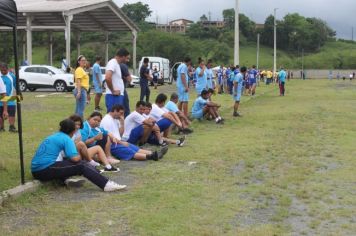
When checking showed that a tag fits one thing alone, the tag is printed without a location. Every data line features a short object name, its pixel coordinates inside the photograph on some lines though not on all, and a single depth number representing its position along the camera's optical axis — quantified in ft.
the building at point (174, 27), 485.20
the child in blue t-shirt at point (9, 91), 41.81
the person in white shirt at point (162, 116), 39.09
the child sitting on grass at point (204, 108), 52.65
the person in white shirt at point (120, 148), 32.02
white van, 151.02
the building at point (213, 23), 456.61
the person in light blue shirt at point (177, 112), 41.52
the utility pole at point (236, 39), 109.97
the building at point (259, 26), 462.97
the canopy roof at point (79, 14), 119.65
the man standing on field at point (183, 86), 51.39
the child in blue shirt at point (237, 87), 58.54
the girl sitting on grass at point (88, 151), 26.66
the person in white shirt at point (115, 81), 35.83
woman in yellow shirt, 42.39
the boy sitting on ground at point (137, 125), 35.73
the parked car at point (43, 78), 105.70
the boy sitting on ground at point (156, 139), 36.55
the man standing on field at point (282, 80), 109.08
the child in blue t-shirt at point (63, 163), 24.22
